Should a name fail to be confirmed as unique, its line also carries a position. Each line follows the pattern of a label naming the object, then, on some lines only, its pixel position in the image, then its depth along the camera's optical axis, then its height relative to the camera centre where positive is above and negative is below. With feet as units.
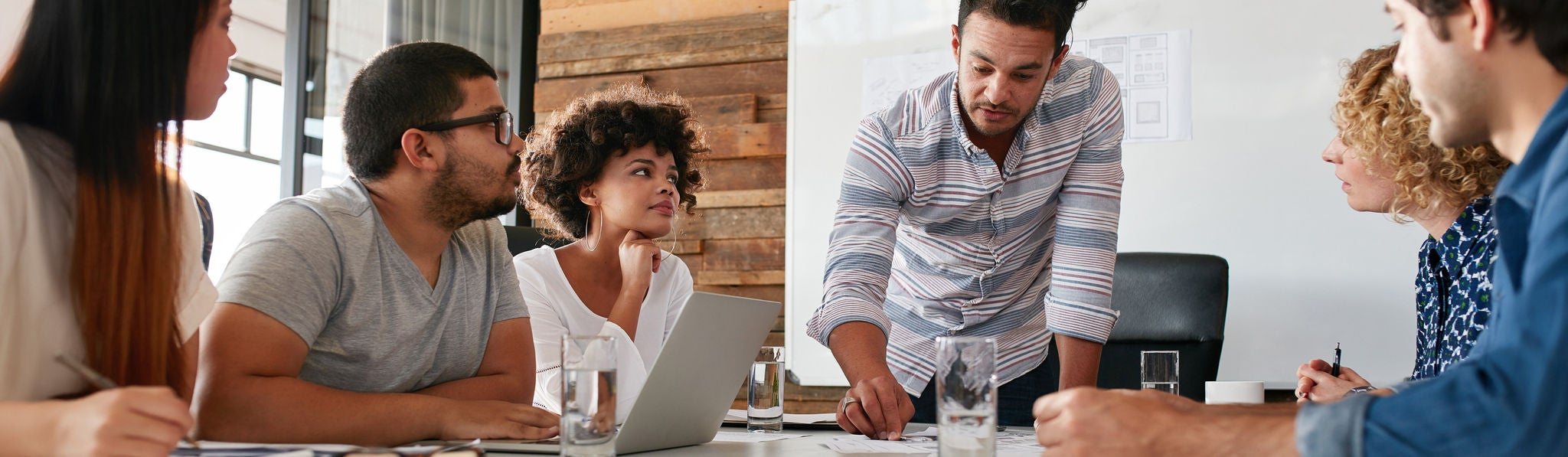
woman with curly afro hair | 7.22 +0.23
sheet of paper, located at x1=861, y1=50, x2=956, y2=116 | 11.32 +1.87
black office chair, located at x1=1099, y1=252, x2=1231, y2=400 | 8.24 -0.44
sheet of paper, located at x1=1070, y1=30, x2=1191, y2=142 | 10.27 +1.69
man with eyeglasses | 4.32 -0.24
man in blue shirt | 2.21 -0.15
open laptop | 3.83 -0.49
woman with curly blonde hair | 5.42 +0.36
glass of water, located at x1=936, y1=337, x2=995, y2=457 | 3.25 -0.43
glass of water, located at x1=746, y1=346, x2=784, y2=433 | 5.07 -0.68
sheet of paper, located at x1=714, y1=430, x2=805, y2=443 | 4.75 -0.84
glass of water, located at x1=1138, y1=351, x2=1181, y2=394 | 5.18 -0.55
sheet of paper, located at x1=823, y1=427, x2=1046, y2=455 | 4.26 -0.79
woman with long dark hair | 3.26 +0.11
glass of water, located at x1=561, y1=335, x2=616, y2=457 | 3.32 -0.47
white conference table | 4.14 -0.79
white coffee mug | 5.79 -0.72
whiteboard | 9.42 +0.56
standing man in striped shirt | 5.90 +0.23
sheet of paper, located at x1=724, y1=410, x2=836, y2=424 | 5.71 -0.91
